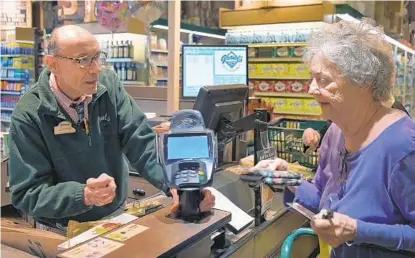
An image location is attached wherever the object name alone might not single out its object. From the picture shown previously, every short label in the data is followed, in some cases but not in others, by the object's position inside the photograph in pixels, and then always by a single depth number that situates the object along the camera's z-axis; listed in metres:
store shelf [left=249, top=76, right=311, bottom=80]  6.72
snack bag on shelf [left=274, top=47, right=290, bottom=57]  6.77
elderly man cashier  1.76
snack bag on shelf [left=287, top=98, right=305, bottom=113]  6.78
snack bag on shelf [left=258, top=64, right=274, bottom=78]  6.96
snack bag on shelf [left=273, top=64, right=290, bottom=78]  6.81
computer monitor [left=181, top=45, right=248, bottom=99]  3.43
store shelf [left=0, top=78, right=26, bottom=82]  9.46
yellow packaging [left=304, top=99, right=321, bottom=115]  6.62
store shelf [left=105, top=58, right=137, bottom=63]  7.66
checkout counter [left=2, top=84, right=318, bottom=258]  1.37
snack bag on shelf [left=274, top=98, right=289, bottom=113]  6.93
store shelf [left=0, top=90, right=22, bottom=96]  9.41
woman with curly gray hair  1.34
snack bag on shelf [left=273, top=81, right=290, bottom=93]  6.89
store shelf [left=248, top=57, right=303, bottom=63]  6.72
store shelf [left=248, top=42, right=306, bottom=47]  6.61
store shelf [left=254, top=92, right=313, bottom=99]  6.74
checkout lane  1.95
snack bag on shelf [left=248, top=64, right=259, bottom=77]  7.10
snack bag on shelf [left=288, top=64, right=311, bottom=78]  6.67
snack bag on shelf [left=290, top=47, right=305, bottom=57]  6.65
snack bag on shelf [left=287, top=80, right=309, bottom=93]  6.72
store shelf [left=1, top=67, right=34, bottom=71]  9.34
